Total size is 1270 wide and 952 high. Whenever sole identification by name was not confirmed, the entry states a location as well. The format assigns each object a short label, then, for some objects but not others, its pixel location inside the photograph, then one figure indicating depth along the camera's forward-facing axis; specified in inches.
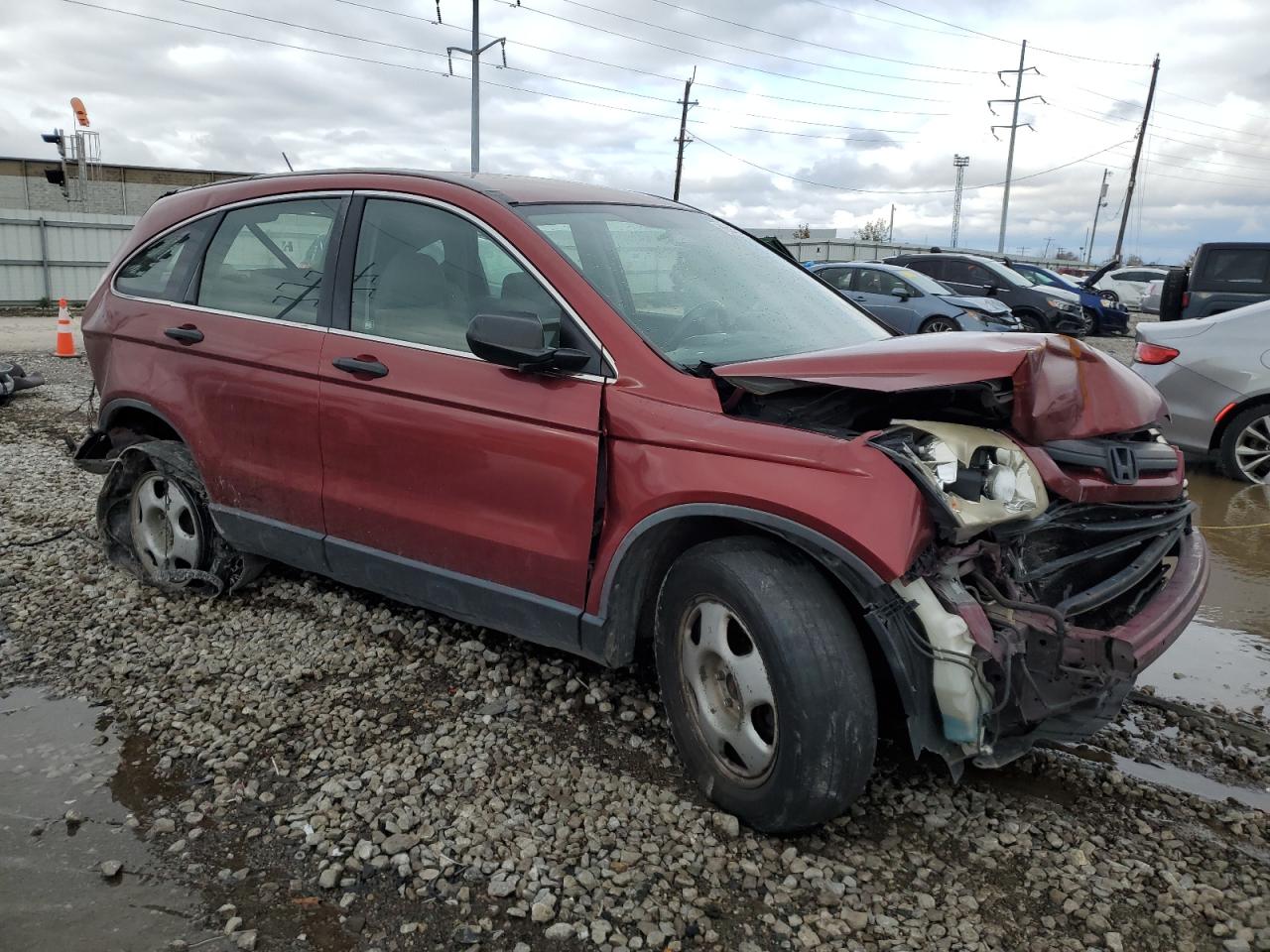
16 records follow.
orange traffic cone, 553.9
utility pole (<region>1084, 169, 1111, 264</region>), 3447.1
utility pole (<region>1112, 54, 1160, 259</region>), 1809.8
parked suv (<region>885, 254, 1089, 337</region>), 722.2
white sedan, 1183.2
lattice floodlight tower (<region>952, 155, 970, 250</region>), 2795.3
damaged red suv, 100.8
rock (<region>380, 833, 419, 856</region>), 108.0
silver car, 280.2
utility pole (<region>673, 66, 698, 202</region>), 1733.5
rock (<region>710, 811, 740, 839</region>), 110.6
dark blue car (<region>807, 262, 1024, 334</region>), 562.9
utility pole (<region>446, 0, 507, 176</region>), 1112.2
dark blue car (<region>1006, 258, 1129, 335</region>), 802.8
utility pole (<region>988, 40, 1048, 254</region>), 2066.9
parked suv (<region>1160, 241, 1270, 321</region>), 455.8
